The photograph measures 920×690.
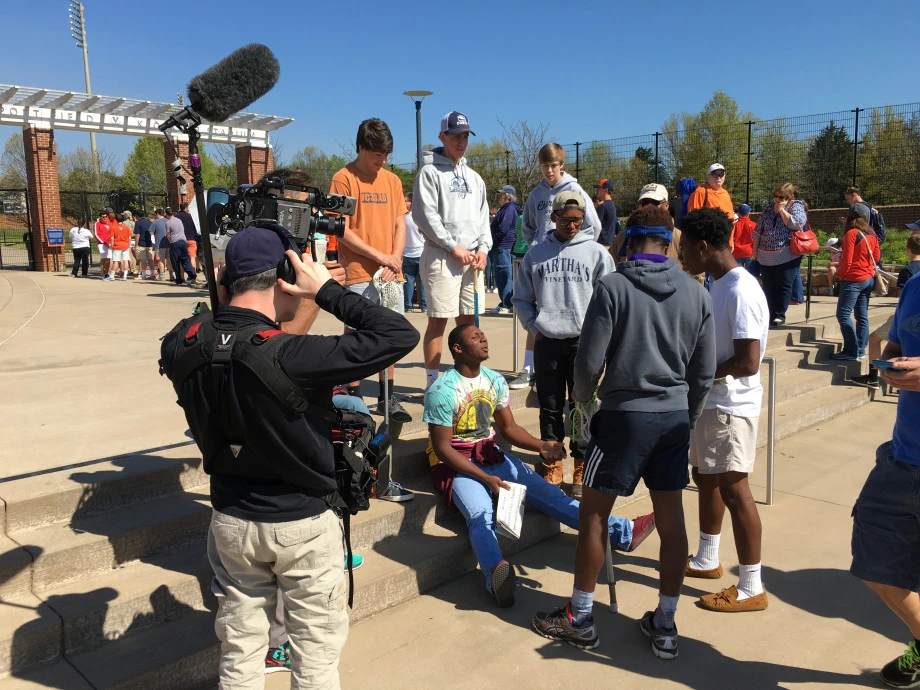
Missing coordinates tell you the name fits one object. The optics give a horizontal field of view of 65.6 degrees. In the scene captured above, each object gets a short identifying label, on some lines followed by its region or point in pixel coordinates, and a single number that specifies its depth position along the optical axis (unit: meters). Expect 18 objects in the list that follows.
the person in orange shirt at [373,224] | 4.55
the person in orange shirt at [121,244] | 17.22
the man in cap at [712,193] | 7.86
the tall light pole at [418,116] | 16.12
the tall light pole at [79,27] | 48.69
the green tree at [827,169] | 23.95
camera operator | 2.13
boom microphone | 2.51
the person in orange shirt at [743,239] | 9.35
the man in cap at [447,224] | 5.05
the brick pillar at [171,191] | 20.49
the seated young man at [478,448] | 4.03
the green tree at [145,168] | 42.20
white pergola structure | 19.84
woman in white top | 18.53
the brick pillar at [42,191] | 20.44
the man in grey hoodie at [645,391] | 3.03
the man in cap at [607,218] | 9.06
